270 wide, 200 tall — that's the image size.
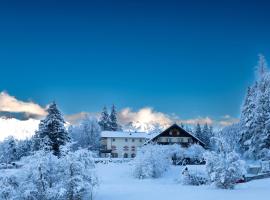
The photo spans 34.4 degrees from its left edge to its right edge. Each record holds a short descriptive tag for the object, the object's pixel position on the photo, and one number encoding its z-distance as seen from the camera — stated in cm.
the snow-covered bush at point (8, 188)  2775
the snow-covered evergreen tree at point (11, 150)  8212
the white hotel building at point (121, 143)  10289
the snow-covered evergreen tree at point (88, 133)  10900
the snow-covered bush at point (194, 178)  4631
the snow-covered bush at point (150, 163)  5366
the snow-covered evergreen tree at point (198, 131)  10471
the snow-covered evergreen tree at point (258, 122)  6075
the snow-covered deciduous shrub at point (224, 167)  3956
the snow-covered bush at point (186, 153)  7288
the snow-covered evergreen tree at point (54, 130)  6300
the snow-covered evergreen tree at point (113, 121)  12649
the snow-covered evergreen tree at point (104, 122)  12525
